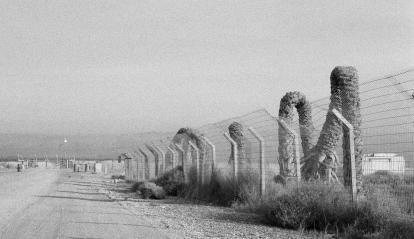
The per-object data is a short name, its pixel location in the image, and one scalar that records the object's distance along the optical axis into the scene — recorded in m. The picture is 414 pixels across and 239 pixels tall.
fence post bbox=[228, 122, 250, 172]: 19.88
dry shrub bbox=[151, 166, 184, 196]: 25.56
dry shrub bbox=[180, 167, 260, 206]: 17.06
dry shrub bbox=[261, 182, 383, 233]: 11.17
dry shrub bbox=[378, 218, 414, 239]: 9.52
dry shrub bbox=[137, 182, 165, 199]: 24.02
